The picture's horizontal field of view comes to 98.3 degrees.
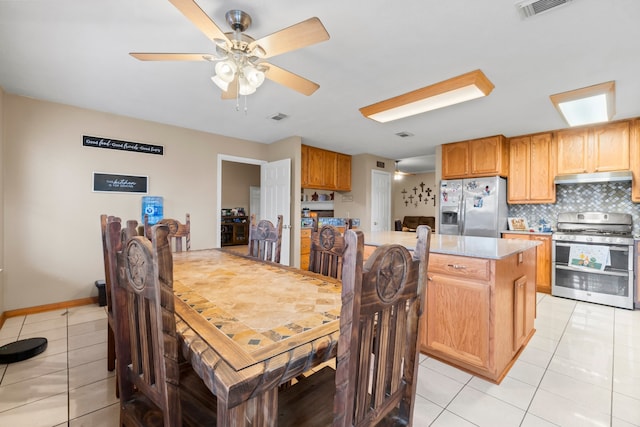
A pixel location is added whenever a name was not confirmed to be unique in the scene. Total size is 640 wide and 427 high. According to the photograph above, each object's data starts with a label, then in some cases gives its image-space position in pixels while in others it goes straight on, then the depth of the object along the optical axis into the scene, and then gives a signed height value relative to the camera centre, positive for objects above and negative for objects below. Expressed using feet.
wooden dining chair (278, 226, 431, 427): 2.10 -1.16
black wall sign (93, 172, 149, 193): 11.59 +1.26
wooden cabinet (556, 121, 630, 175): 12.19 +3.20
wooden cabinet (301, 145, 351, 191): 17.28 +3.00
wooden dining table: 2.28 -1.29
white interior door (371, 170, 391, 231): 19.89 +1.06
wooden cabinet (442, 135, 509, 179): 14.61 +3.24
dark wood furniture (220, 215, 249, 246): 26.21 -1.64
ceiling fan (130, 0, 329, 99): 4.86 +3.33
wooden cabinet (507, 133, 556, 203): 14.05 +2.49
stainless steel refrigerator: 14.62 +0.54
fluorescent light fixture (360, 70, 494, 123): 8.30 +3.94
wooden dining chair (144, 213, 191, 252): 9.00 -0.62
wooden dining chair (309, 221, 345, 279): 5.99 -0.81
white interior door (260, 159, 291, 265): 15.39 +1.10
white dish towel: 11.64 -1.68
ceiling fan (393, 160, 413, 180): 27.75 +4.51
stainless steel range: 11.32 -1.79
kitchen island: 6.31 -2.20
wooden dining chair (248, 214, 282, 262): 7.96 -0.77
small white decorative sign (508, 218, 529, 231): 15.24 -0.41
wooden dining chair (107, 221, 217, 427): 2.41 -1.32
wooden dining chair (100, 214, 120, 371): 5.64 -2.72
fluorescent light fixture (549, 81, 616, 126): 9.04 +4.16
